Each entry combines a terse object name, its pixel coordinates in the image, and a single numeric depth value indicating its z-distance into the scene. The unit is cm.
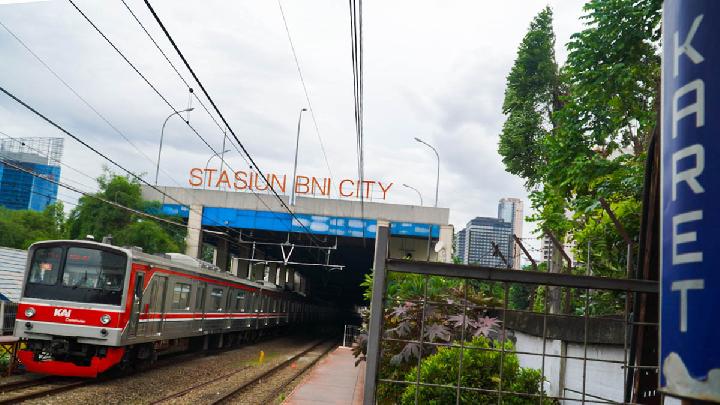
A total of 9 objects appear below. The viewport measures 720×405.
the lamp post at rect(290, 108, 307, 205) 3378
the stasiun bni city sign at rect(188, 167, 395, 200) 3950
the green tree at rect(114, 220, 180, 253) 3412
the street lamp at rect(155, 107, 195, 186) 3200
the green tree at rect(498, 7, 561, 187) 2820
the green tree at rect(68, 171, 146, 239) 3409
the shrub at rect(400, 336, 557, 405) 728
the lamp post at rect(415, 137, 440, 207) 3373
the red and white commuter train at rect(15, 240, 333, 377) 1264
